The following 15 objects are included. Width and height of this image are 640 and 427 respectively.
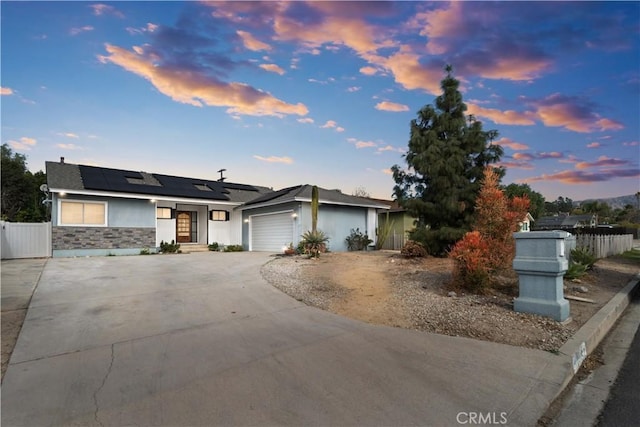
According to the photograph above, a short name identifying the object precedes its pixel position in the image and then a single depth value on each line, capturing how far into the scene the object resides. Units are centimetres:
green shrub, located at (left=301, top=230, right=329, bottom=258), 1291
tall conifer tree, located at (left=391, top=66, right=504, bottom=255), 1190
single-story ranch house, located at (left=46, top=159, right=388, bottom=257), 1450
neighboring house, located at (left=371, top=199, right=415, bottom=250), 2025
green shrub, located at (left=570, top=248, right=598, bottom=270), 987
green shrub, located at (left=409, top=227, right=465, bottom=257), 1146
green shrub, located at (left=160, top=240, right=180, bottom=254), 1645
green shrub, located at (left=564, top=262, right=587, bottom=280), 800
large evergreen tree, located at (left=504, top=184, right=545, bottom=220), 4697
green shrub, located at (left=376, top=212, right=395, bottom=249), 1875
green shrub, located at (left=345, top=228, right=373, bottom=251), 1778
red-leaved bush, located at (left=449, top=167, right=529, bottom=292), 626
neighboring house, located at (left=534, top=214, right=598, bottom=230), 4484
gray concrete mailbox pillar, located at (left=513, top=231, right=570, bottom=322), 478
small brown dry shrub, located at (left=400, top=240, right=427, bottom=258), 1135
